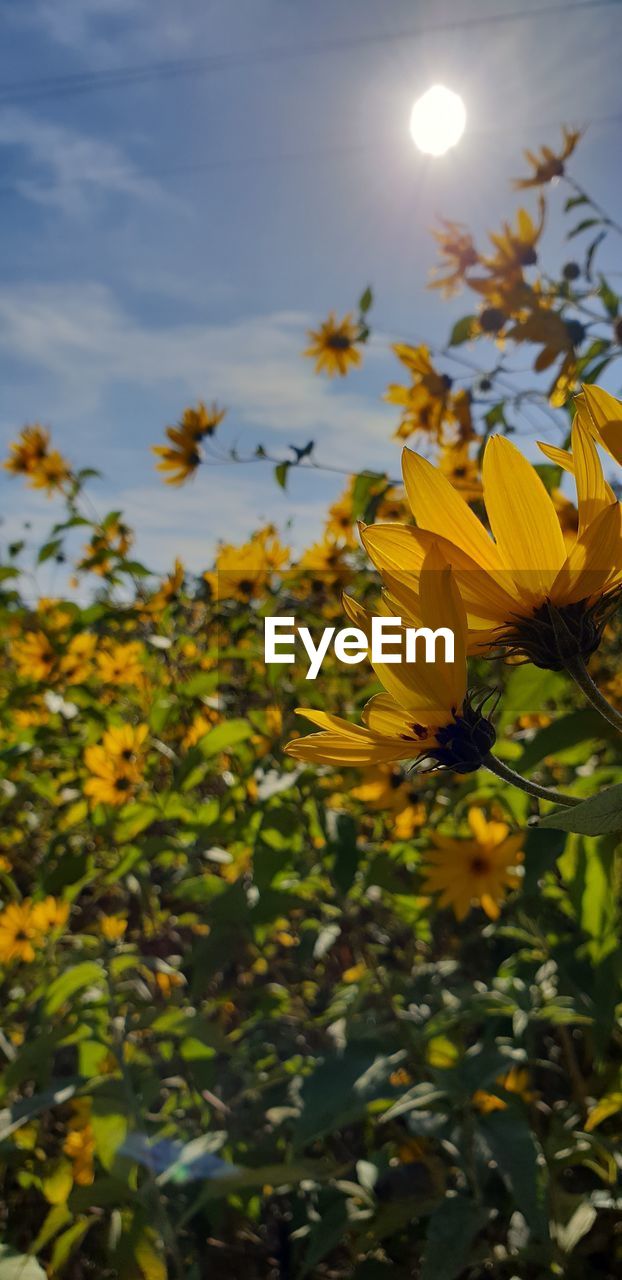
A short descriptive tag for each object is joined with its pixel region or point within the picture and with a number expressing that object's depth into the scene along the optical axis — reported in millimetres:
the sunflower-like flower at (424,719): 347
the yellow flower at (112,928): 1509
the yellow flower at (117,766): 1703
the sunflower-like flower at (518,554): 373
